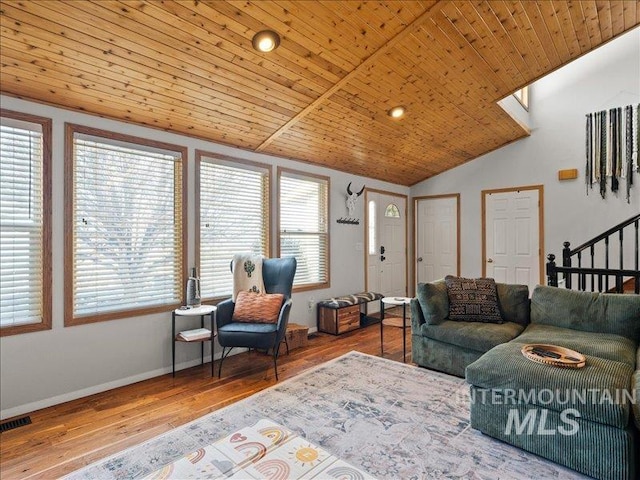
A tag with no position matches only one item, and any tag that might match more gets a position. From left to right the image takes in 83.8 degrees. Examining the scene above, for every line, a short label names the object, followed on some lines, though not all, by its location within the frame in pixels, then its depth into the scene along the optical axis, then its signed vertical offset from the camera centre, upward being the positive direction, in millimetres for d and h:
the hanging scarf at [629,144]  4656 +1264
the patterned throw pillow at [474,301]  3279 -563
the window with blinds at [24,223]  2539 +137
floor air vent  2385 -1244
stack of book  3215 -860
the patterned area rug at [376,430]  1927 -1213
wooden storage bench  4668 -984
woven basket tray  2029 -688
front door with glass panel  5926 -55
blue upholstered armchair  3115 -775
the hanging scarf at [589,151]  4969 +1249
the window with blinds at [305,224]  4562 +229
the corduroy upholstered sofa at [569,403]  1765 -877
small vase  3389 -483
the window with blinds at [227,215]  3719 +292
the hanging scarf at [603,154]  4859 +1184
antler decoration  5387 +628
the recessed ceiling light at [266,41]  2523 +1446
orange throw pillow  3369 -639
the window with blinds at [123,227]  2896 +129
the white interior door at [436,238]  6301 +54
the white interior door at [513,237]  5469 +63
